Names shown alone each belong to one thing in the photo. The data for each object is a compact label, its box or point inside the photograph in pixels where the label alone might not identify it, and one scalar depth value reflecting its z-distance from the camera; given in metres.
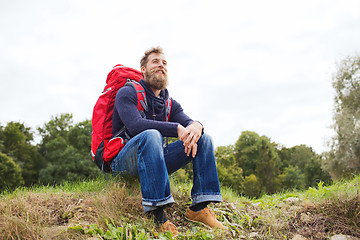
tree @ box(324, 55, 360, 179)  22.62
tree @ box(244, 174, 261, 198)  29.78
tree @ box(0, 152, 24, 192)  20.45
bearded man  3.01
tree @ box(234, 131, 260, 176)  35.94
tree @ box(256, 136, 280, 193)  33.78
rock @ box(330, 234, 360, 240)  3.24
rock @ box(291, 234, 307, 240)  3.32
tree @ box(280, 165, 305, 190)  35.34
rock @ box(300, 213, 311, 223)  3.64
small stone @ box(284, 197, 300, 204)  4.44
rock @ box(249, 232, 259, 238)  3.45
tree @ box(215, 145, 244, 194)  26.47
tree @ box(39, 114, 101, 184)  25.27
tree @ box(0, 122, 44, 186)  26.23
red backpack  3.72
